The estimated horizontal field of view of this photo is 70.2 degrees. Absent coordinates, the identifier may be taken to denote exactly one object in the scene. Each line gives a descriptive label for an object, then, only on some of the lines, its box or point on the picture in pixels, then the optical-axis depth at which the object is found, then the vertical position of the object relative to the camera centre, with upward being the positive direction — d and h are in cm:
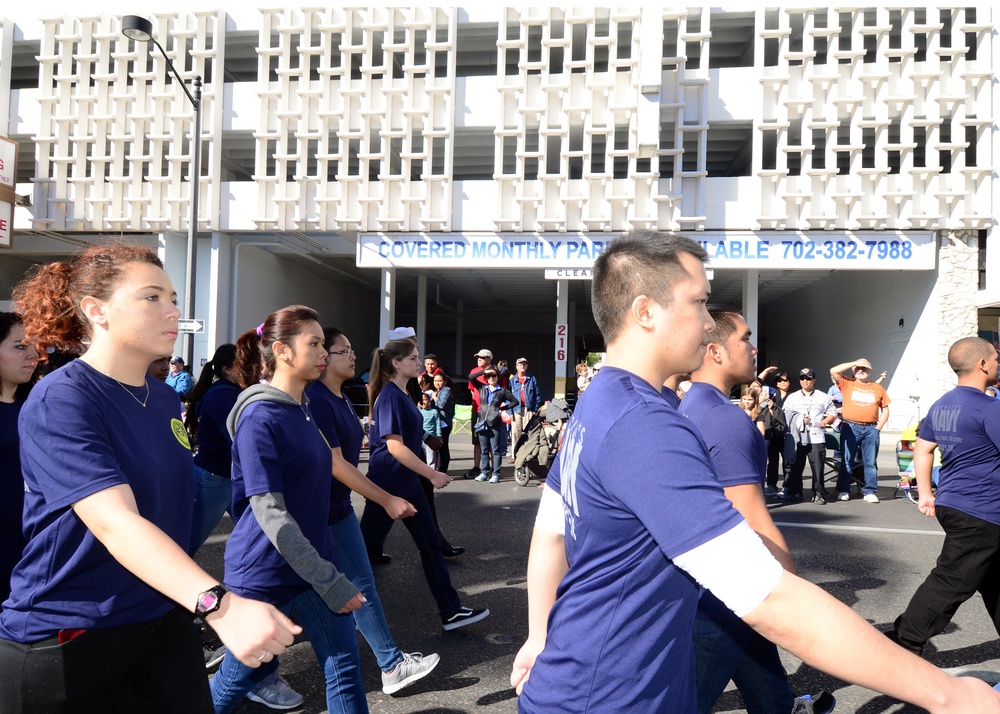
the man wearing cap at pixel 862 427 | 945 -64
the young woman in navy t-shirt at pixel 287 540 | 245 -62
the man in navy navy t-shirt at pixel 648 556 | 117 -35
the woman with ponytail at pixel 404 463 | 428 -57
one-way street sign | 1228 +69
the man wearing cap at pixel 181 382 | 999 -23
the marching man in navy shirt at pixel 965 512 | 361 -68
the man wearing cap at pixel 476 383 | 1134 -19
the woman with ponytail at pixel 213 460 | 452 -60
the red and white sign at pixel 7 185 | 1691 +426
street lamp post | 1352 +296
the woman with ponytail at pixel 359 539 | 335 -82
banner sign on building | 1577 +289
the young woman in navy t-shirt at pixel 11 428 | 254 -25
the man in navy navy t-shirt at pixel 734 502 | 244 -45
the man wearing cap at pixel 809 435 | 943 -76
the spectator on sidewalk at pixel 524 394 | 1197 -36
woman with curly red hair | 153 -38
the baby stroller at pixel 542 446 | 1017 -105
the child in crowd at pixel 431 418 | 1045 -70
